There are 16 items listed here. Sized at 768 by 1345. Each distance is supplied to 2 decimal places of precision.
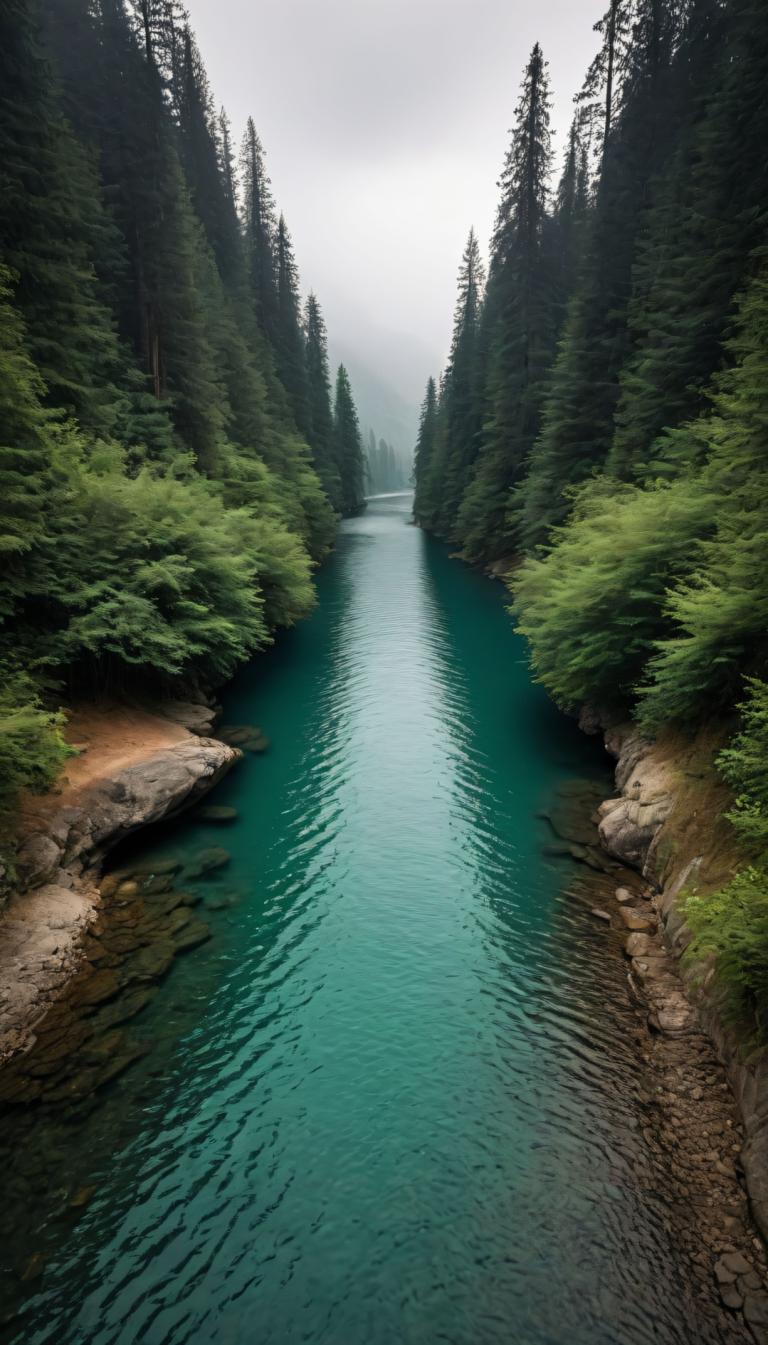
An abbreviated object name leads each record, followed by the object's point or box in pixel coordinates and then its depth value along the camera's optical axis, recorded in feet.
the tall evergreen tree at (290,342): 177.27
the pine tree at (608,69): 95.45
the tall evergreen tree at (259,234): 164.76
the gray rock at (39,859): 32.35
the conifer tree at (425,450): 232.12
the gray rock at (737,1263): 17.67
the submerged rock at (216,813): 45.39
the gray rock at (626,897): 35.17
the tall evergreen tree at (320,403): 202.59
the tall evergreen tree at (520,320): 113.50
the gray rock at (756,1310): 16.60
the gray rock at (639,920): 32.73
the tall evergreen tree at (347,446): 253.24
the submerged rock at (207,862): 39.32
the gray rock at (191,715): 54.75
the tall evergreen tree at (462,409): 171.42
